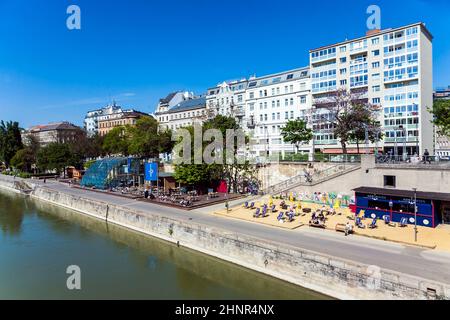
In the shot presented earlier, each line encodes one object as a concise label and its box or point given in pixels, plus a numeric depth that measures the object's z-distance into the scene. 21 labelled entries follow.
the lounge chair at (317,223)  21.59
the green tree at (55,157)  64.75
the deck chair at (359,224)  20.83
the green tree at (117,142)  73.06
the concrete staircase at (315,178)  28.84
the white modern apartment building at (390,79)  45.41
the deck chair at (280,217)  23.69
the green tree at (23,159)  78.75
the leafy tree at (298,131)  41.14
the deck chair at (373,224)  20.51
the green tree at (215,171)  35.91
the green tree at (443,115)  26.30
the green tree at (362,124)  34.61
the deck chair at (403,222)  20.88
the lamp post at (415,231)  17.94
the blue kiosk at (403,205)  20.56
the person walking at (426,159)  25.06
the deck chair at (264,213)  25.81
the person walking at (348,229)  19.78
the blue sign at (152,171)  36.69
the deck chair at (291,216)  23.84
